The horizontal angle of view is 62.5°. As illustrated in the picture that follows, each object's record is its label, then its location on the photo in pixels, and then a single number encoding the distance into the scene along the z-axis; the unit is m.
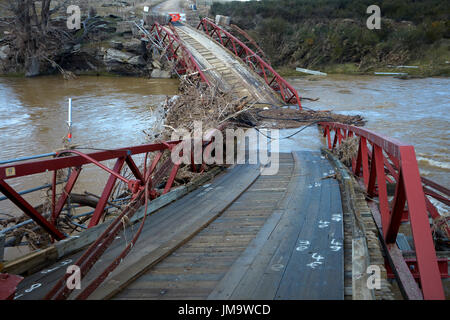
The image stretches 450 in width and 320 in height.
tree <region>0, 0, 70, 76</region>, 24.11
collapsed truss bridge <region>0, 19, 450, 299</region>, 2.33
